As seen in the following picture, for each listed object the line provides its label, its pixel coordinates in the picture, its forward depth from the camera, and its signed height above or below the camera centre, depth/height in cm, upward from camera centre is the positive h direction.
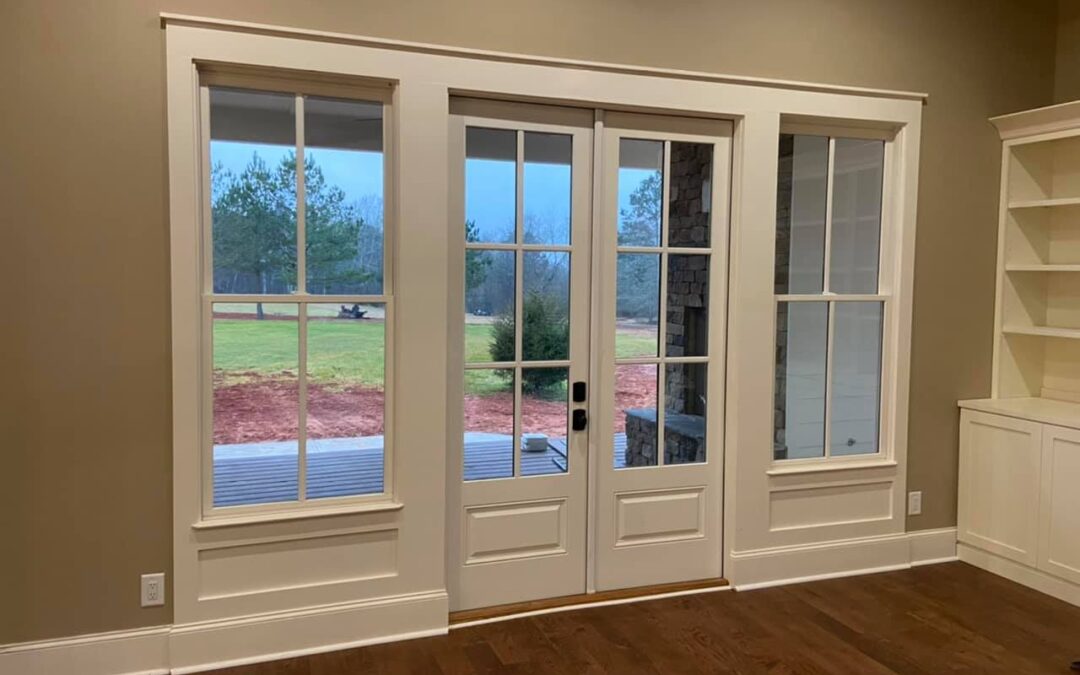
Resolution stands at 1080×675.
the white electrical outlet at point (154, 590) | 296 -107
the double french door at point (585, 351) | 345 -20
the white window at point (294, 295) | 304 +2
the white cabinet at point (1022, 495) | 370 -89
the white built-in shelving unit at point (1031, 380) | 380 -36
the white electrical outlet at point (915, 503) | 420 -100
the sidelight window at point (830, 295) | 393 +7
